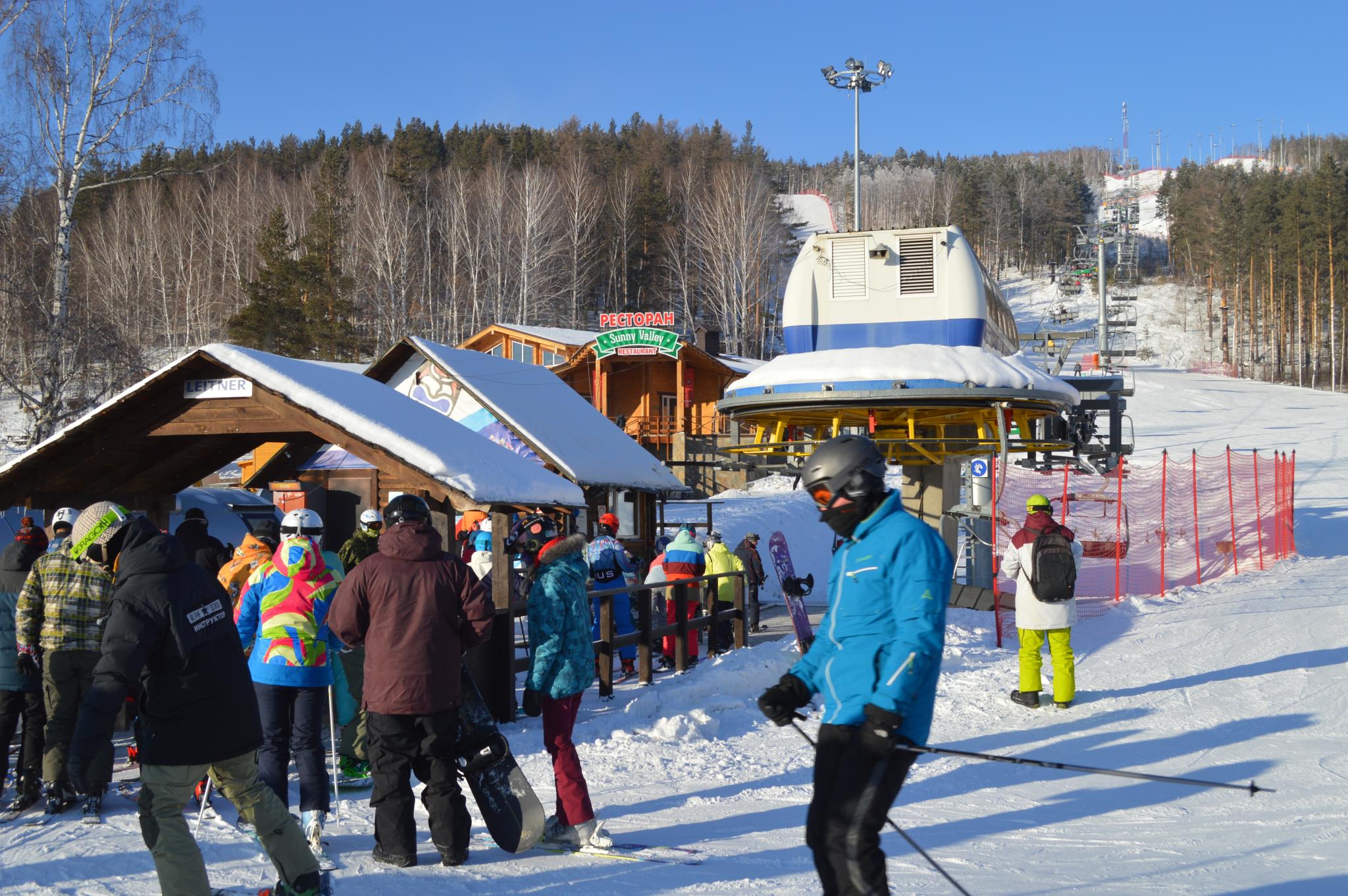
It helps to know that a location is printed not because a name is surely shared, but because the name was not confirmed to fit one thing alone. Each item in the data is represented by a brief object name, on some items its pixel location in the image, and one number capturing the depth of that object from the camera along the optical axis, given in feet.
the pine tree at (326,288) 157.58
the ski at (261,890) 14.63
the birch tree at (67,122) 61.46
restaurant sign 109.91
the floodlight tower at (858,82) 111.45
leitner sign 32.76
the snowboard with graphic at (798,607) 35.06
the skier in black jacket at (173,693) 12.87
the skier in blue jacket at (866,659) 11.44
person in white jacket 29.96
